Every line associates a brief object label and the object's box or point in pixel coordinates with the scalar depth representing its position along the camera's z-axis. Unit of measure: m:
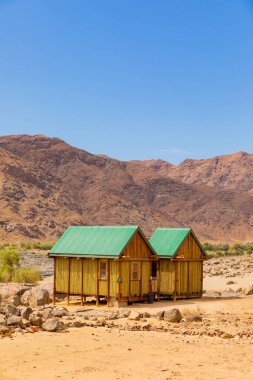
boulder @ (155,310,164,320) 21.72
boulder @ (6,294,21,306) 24.45
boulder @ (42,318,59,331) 18.06
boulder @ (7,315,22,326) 18.23
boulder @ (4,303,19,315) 19.75
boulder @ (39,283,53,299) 29.73
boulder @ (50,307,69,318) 21.70
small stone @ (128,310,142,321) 21.33
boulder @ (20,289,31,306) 26.28
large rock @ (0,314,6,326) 18.24
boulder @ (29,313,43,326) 18.62
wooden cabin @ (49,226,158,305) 26.39
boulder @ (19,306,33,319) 19.50
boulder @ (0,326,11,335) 17.23
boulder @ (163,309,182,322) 21.20
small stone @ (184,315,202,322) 21.39
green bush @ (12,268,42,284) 37.94
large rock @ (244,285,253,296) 32.94
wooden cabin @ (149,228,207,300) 28.67
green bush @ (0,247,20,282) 39.00
